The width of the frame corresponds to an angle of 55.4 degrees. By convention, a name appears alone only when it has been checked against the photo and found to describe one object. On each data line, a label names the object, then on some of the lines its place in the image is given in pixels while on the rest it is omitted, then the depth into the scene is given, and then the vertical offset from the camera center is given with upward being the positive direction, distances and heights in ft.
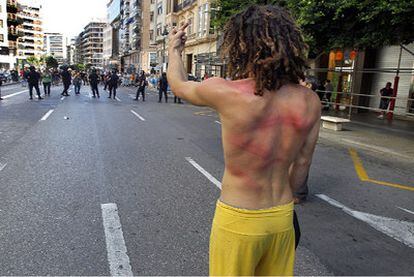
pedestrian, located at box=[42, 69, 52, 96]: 82.99 -4.04
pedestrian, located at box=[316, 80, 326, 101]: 67.72 -2.69
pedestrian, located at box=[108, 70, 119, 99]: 84.33 -3.86
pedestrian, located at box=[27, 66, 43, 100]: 70.88 -3.75
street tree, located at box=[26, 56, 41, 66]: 399.13 -1.95
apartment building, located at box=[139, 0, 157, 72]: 239.30 +18.05
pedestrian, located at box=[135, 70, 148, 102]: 79.36 -3.67
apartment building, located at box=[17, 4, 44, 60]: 514.27 +38.69
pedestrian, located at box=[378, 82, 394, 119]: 54.75 -2.67
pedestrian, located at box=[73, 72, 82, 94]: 93.81 -4.95
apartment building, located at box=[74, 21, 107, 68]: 642.22 +8.27
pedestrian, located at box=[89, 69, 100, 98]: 82.48 -3.61
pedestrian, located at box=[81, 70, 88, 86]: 168.82 -7.47
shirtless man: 5.65 -0.88
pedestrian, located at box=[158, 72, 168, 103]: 79.10 -4.00
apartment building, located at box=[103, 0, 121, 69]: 406.41 +33.24
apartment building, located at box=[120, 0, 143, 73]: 254.27 +22.77
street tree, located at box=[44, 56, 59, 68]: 463.62 -1.50
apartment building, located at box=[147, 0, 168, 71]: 176.96 +17.27
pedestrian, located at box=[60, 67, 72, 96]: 83.76 -3.88
